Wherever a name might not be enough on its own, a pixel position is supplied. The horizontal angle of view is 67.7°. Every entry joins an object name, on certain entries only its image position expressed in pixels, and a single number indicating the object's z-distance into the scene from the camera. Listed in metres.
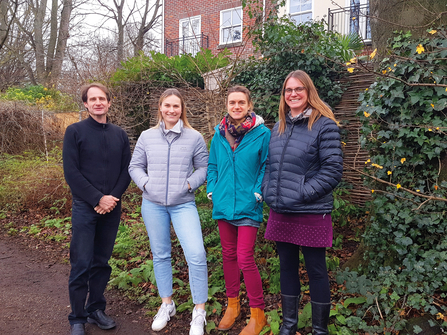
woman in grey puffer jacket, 2.99
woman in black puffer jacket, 2.52
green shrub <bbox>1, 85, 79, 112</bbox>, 12.82
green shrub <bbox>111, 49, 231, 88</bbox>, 7.80
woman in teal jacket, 2.86
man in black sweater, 2.91
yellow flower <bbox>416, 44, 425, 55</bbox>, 2.80
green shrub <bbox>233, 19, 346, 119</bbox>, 5.54
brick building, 12.16
